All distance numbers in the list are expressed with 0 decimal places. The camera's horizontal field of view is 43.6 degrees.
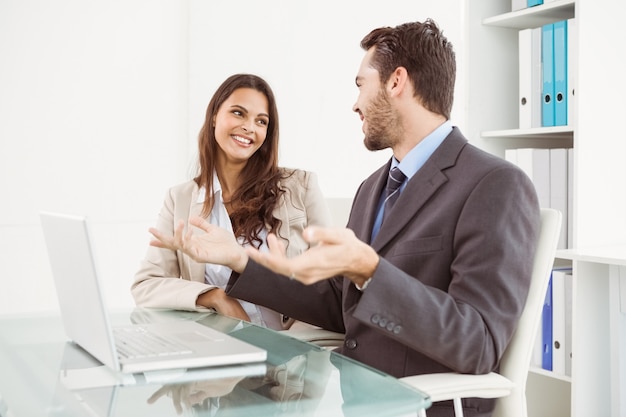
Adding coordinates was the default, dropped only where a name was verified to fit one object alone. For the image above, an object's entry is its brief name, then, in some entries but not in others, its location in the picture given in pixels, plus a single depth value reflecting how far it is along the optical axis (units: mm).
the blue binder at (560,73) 2945
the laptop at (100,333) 1358
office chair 1636
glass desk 1179
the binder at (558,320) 2951
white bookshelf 2781
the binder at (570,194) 2930
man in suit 1479
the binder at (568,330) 2945
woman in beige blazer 2393
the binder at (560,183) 2953
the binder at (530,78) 3064
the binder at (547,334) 3008
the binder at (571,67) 2818
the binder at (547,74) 3002
